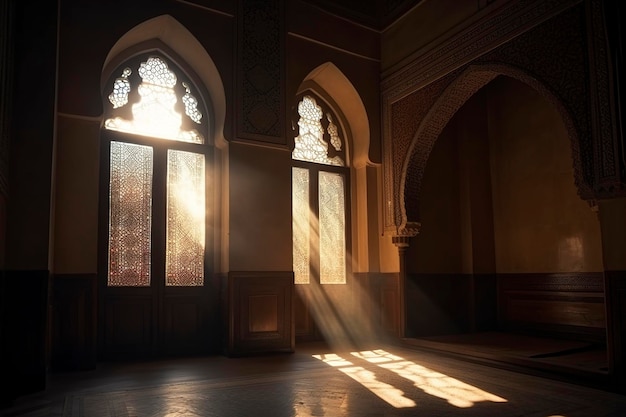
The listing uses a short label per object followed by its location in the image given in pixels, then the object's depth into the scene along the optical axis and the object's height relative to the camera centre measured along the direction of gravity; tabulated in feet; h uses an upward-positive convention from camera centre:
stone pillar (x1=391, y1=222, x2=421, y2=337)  20.97 +0.54
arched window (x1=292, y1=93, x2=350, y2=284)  21.45 +3.04
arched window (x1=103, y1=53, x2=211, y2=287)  17.74 +3.33
